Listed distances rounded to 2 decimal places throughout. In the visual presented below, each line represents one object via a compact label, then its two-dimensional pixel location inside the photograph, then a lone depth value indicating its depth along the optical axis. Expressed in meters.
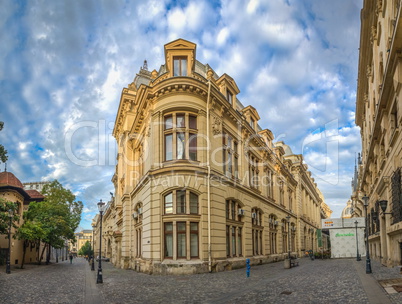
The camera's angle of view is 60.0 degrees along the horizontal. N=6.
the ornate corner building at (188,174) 23.34
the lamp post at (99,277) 19.72
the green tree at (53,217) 40.48
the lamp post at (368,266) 20.16
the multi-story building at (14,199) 41.62
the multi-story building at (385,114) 15.85
